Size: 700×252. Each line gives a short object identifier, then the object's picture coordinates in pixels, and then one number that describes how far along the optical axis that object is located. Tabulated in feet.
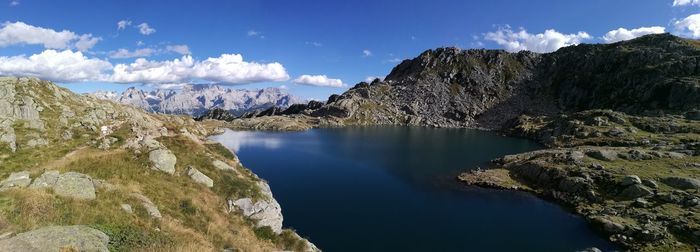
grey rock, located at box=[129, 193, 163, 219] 91.87
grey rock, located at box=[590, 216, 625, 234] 175.50
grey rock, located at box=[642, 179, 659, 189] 215.82
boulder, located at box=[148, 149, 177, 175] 125.17
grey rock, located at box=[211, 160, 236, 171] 145.46
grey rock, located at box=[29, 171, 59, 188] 84.07
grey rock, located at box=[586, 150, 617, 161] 288.92
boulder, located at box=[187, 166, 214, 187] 128.26
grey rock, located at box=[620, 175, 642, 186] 220.43
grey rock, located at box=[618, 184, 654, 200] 207.72
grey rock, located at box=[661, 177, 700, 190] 209.26
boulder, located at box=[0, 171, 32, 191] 83.24
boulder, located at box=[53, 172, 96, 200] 84.33
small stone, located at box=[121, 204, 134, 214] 86.34
